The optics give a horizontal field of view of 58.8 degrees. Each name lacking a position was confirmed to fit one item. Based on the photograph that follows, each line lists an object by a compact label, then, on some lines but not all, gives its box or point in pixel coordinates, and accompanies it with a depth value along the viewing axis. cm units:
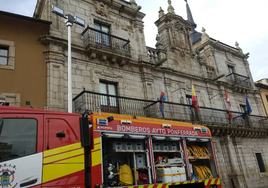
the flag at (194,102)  1492
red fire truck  470
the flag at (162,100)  1348
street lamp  852
